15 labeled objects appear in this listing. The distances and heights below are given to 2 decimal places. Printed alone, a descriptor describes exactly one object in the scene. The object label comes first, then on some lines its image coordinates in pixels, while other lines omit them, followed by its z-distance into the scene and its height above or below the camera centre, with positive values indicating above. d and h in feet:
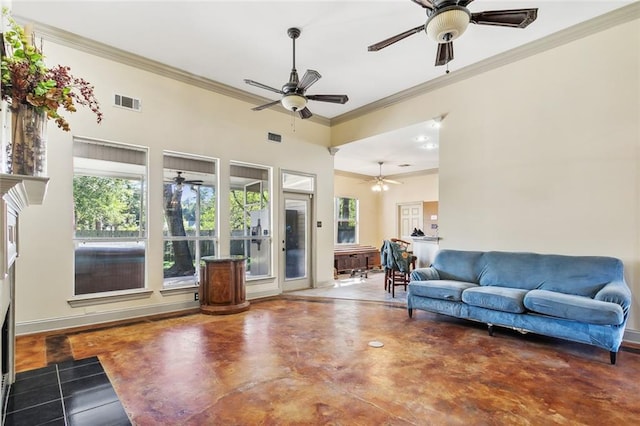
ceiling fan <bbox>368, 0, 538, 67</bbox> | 8.63 +5.46
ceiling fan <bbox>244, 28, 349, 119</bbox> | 12.64 +5.04
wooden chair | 20.08 -2.65
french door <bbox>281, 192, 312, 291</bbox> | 20.97 -1.50
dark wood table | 29.50 -3.72
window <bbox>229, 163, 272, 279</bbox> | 18.63 +0.19
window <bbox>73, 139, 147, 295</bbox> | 13.82 +0.17
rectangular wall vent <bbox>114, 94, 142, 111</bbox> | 14.47 +5.28
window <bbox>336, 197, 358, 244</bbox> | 34.45 -0.14
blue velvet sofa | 10.08 -2.75
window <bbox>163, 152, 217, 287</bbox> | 16.24 +0.18
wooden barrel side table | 15.69 -3.20
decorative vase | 5.80 +1.38
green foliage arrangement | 5.83 +2.60
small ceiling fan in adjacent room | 31.34 +3.35
